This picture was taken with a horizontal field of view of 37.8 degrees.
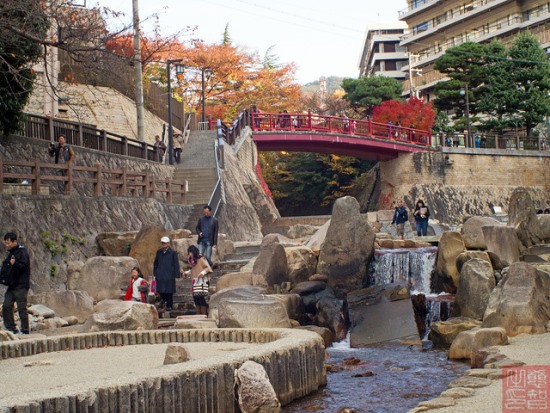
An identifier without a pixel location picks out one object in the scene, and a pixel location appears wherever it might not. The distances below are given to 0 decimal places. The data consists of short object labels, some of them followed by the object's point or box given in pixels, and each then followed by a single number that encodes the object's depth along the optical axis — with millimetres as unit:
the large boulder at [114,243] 20562
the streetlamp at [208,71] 50947
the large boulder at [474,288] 15203
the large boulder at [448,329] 14273
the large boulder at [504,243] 18156
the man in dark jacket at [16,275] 12086
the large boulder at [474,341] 11805
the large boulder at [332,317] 16256
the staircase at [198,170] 30109
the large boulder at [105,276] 17227
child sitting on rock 14875
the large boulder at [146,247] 19797
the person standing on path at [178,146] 33406
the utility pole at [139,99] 31406
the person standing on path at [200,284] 15055
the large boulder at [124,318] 12617
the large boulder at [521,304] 12602
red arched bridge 43688
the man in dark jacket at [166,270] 15508
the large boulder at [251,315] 12625
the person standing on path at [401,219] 25750
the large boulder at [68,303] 15352
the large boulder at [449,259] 18547
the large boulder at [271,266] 17859
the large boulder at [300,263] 18969
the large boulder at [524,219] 19062
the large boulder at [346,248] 18781
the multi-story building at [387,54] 83062
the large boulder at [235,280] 18078
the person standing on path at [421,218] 25667
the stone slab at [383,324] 15227
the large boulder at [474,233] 19219
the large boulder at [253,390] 8234
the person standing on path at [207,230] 18016
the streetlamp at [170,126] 29802
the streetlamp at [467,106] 48238
